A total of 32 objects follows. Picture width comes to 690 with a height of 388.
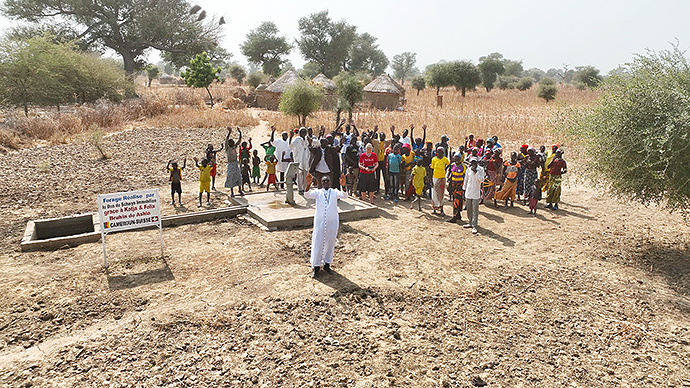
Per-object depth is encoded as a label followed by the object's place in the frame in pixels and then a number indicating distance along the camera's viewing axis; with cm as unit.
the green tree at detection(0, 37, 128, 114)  1977
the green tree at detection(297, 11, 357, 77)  5822
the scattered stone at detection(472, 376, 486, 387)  394
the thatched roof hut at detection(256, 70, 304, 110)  3080
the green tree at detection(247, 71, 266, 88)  4316
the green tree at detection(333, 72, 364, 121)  2203
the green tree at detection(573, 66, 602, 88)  4464
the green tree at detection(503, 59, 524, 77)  7444
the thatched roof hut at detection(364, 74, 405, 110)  2962
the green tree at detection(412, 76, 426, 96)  4431
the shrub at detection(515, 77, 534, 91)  4481
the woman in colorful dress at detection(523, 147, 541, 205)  916
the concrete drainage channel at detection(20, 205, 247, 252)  667
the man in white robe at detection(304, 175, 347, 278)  566
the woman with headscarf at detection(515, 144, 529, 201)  954
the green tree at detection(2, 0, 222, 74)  3491
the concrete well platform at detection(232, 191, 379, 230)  782
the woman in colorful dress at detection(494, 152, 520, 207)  918
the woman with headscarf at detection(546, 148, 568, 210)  880
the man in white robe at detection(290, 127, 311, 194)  948
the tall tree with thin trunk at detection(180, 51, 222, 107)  3378
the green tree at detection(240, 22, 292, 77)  5866
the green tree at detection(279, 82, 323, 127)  2006
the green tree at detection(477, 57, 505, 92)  4441
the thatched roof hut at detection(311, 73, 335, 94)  3148
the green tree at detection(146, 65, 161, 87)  5162
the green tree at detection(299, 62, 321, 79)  5982
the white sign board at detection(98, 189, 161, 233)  593
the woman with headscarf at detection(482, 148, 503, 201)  920
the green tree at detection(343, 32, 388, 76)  6372
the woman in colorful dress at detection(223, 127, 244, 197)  909
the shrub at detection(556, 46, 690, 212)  578
